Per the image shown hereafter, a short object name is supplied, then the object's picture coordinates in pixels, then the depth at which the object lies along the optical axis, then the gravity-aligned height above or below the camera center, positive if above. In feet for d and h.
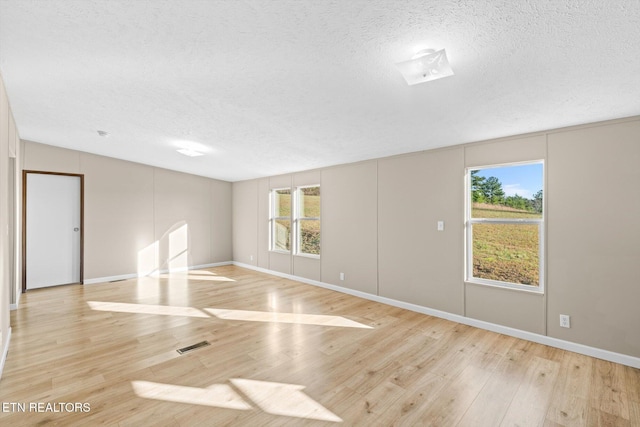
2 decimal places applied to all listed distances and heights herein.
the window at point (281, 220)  21.44 -0.39
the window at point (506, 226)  10.69 -0.40
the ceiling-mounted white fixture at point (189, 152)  16.02 +3.53
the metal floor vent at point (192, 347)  9.64 -4.58
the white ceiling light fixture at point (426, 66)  6.29 +3.41
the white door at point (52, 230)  17.03 -0.96
